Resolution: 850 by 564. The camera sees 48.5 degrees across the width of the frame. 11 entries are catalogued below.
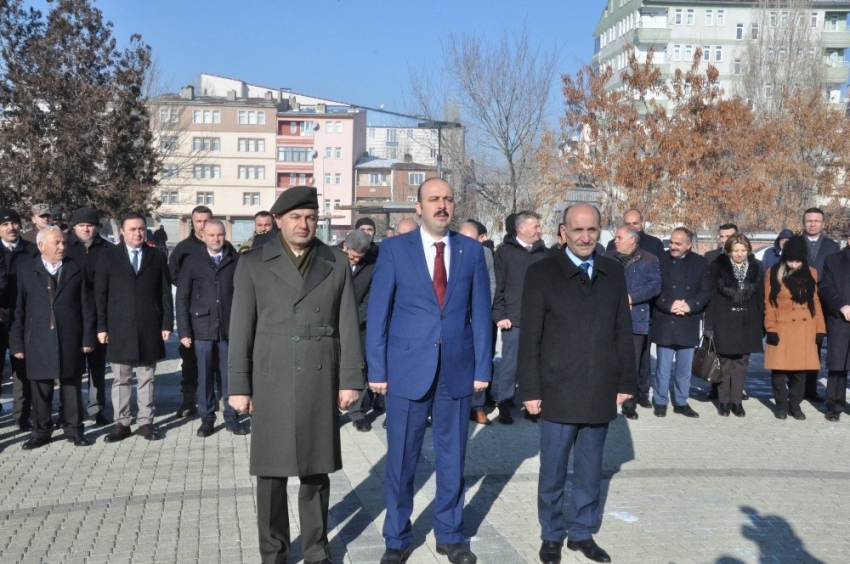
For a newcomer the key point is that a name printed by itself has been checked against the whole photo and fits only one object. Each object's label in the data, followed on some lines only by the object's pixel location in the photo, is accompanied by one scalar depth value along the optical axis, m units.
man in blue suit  5.63
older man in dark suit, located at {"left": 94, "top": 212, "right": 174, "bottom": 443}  9.08
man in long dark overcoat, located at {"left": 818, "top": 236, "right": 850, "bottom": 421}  10.47
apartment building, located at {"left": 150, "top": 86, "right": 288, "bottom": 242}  93.75
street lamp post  28.05
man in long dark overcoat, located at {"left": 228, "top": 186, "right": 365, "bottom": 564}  5.33
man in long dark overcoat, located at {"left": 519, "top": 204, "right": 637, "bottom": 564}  5.69
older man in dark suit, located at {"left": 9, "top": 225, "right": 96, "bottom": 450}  8.73
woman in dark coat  10.58
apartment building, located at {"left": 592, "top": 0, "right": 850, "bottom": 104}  81.00
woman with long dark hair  10.48
